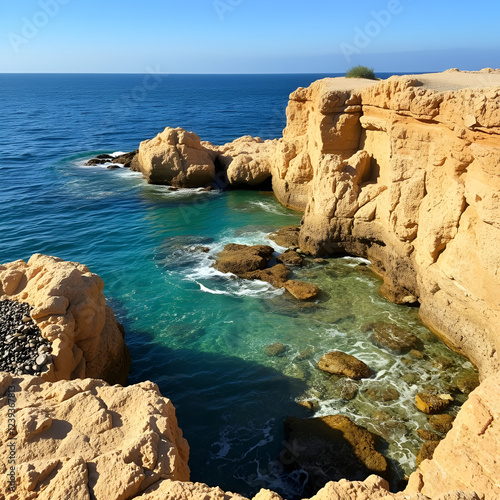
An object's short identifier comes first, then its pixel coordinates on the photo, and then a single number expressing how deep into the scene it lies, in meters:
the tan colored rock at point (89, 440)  5.91
